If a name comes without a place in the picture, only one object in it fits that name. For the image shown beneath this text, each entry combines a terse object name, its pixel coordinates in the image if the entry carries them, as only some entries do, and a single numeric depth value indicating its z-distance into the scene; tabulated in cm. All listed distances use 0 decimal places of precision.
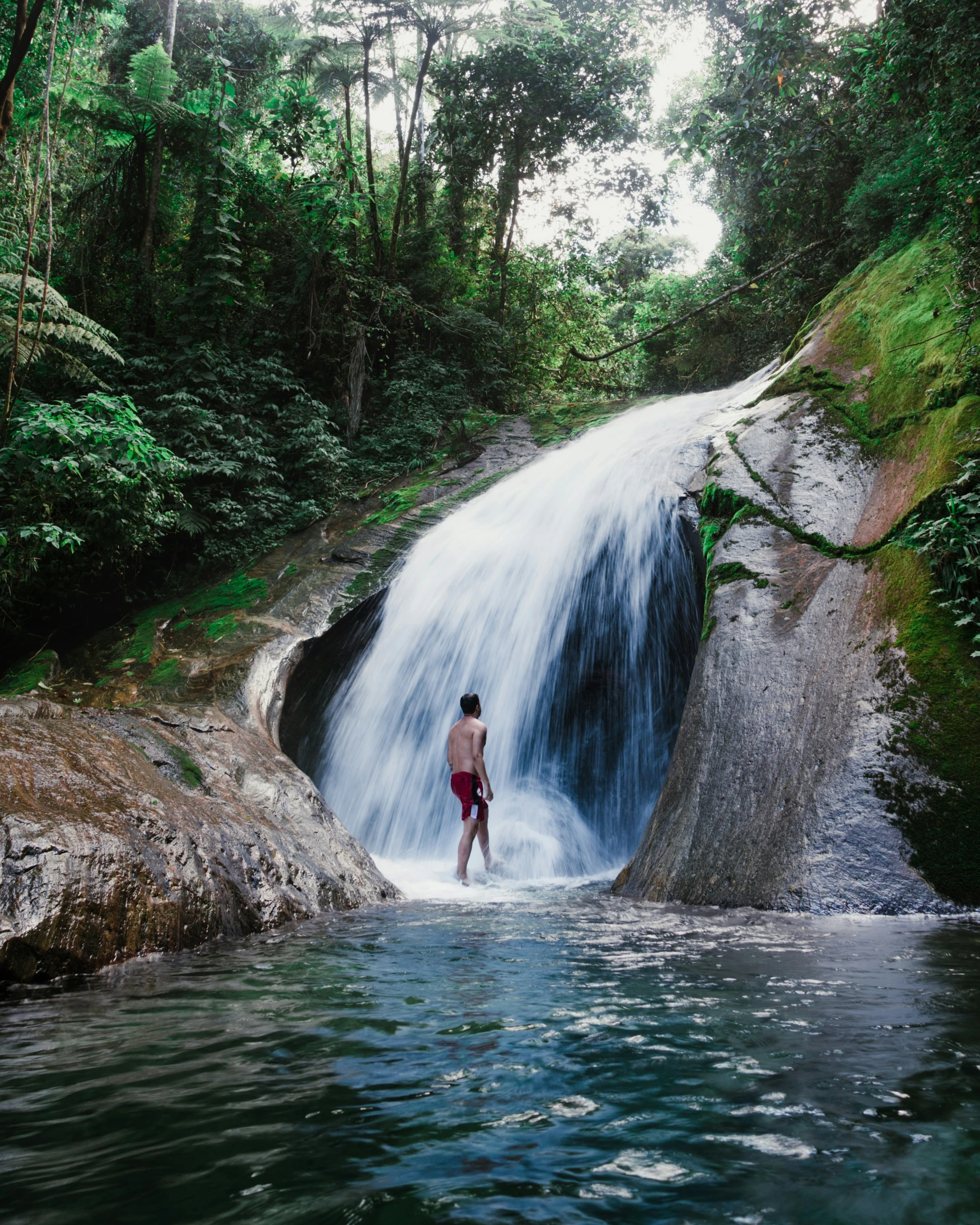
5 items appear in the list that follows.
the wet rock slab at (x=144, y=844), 350
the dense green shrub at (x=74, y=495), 957
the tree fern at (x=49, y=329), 1002
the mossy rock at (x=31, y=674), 964
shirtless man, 760
